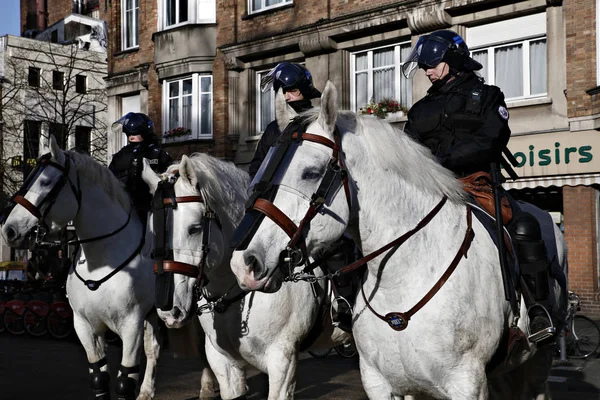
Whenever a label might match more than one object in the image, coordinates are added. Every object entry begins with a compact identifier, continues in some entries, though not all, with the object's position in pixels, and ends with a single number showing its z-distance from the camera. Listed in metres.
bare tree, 40.41
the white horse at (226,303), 5.04
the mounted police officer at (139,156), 7.79
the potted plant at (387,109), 18.83
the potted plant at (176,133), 23.73
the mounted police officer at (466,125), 4.18
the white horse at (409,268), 3.71
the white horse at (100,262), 6.64
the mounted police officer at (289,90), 5.91
